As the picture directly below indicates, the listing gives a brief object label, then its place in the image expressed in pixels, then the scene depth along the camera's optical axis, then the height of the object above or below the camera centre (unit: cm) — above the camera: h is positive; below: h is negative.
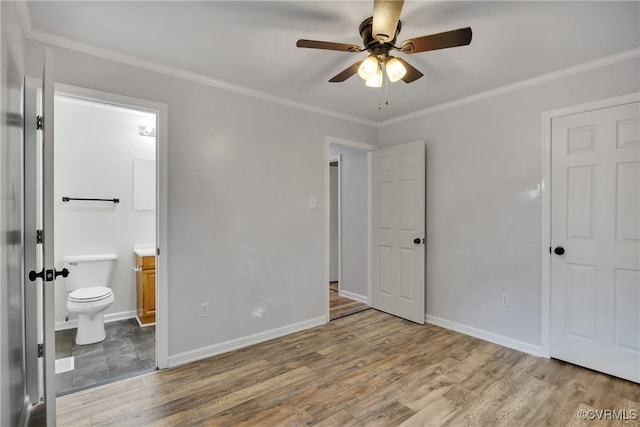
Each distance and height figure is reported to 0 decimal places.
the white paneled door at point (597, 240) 232 -21
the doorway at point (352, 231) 427 -27
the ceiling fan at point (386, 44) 152 +90
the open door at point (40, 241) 151 -17
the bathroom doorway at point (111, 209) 333 +2
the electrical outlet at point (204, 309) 273 -84
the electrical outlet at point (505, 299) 294 -80
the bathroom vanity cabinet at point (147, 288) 346 -84
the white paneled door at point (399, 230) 352 -21
